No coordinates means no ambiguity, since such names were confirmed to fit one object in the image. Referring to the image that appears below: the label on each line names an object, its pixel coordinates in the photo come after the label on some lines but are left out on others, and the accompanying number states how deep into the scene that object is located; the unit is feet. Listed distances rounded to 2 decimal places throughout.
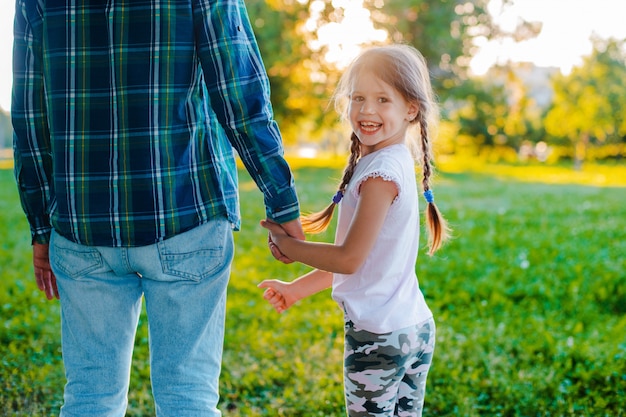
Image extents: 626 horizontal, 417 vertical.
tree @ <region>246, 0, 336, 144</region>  49.44
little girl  5.59
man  5.23
